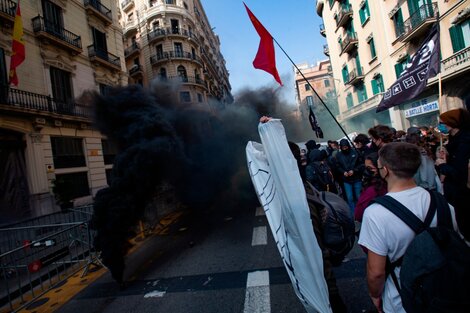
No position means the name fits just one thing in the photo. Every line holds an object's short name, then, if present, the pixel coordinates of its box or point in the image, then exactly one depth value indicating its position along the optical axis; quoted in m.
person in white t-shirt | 1.44
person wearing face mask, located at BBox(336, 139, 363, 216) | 5.28
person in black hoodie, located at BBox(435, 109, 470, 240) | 2.42
